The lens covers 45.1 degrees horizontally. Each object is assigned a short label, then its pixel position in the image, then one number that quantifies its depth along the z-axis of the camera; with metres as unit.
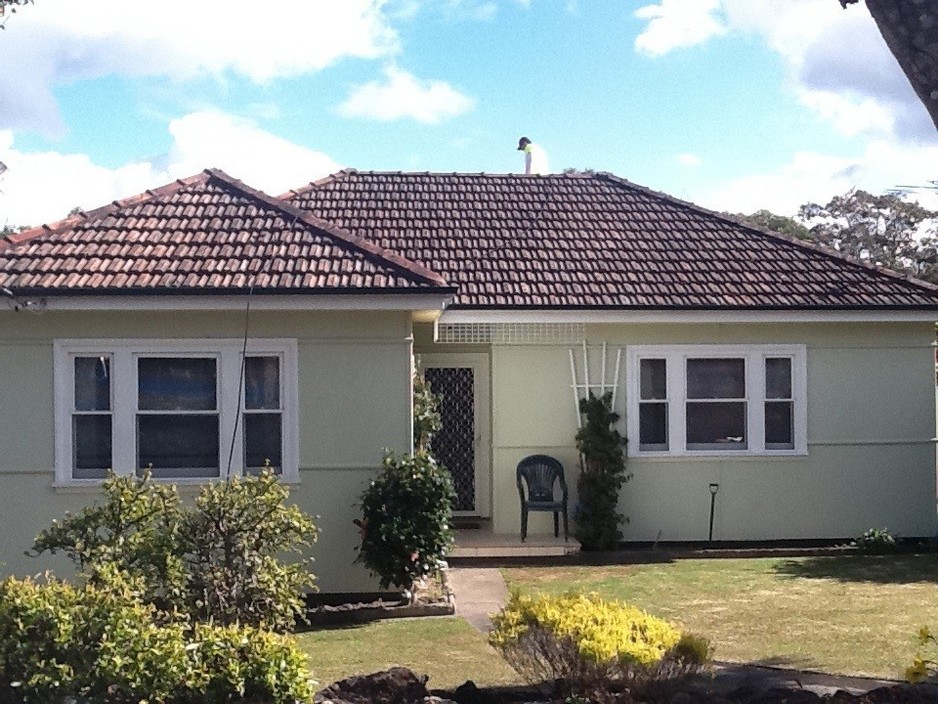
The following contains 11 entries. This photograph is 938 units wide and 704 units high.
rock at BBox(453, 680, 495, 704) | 7.37
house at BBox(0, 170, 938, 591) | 11.45
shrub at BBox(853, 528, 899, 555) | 14.65
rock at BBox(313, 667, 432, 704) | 6.84
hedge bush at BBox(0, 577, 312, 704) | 6.17
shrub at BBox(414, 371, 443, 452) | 13.49
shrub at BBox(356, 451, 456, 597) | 10.95
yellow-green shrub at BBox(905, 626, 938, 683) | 6.40
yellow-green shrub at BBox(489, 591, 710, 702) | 6.58
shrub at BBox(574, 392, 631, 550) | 14.55
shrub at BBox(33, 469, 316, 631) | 7.91
